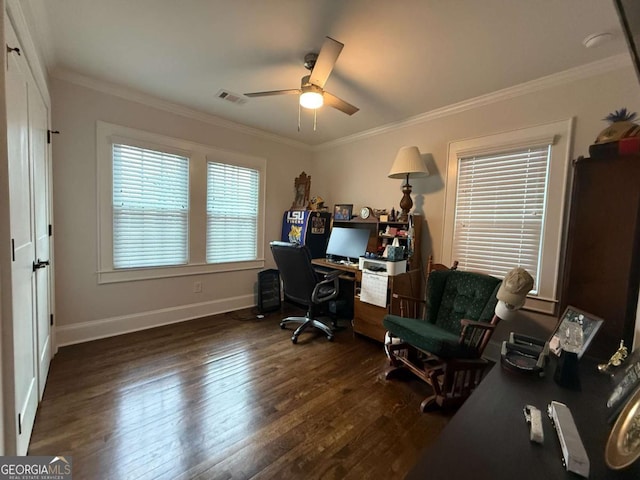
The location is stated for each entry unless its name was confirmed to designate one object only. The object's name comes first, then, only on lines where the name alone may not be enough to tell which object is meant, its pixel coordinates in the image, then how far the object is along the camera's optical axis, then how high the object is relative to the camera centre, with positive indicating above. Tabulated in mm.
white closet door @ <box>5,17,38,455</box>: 1224 -207
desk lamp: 2855 +606
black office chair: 2705 -674
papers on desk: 2719 -677
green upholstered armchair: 1878 -818
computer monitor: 3414 -275
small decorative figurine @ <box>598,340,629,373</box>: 1049 -503
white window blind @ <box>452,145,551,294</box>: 2396 +170
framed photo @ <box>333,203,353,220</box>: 3755 +151
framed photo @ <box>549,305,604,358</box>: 1127 -427
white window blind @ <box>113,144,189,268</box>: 2836 +74
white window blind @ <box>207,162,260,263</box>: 3539 +71
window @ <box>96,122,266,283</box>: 2776 +99
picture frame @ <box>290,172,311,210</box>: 4261 +486
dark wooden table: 658 -600
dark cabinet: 1613 -84
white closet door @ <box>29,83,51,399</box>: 1706 -71
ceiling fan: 1726 +1056
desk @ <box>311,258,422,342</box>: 2722 -868
